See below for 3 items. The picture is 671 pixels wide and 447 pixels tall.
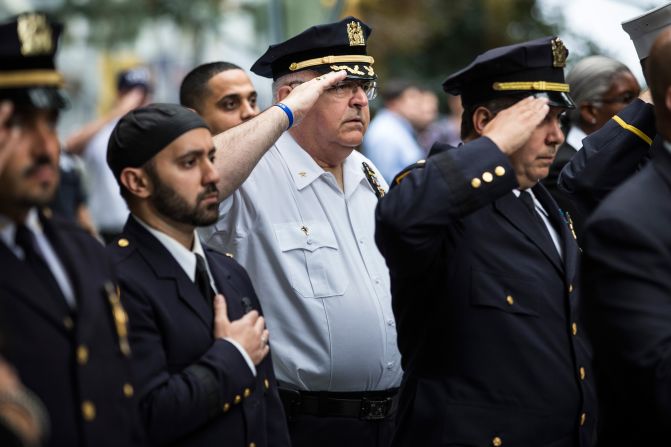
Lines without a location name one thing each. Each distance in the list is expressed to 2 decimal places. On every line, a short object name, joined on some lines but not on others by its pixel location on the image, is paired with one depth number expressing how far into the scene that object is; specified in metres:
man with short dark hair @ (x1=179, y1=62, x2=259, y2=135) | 11.84
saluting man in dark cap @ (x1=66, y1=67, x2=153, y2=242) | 18.87
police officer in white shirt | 9.20
